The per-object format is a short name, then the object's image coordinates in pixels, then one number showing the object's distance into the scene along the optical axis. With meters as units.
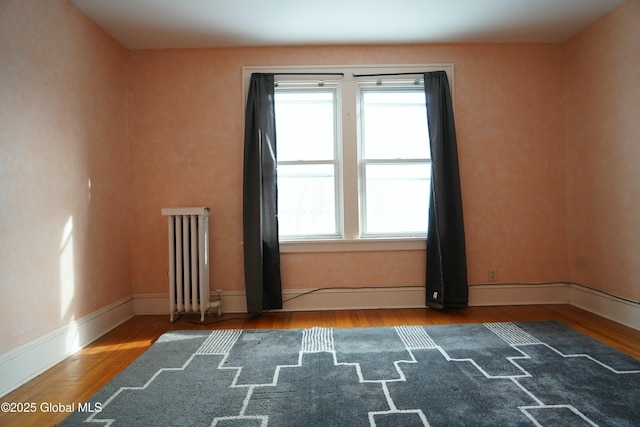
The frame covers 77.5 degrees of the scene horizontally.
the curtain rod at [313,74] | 3.76
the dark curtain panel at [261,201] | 3.60
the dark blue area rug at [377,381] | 1.82
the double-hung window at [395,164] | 3.86
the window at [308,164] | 3.84
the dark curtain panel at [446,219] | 3.68
